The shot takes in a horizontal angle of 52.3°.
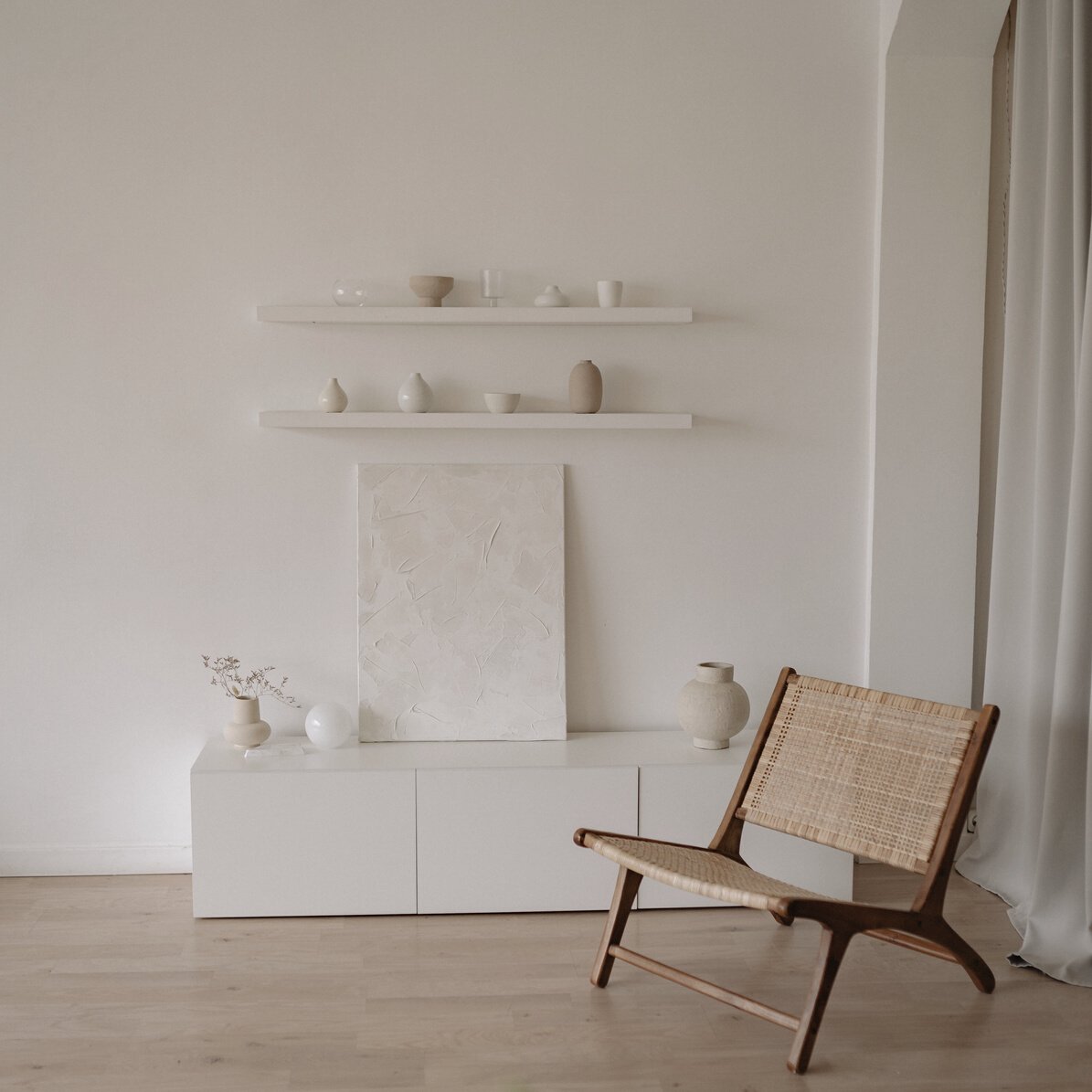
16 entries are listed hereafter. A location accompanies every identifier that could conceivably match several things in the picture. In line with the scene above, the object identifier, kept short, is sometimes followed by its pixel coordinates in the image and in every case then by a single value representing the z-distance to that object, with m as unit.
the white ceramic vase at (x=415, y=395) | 3.17
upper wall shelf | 3.14
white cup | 3.17
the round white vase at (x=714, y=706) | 3.16
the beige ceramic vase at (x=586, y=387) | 3.20
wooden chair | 2.32
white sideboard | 2.98
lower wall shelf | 3.16
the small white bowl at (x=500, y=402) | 3.17
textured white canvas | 3.29
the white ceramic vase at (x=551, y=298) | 3.18
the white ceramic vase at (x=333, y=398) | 3.18
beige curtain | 2.71
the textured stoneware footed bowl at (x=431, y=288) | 3.13
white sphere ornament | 3.14
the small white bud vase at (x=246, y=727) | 3.13
